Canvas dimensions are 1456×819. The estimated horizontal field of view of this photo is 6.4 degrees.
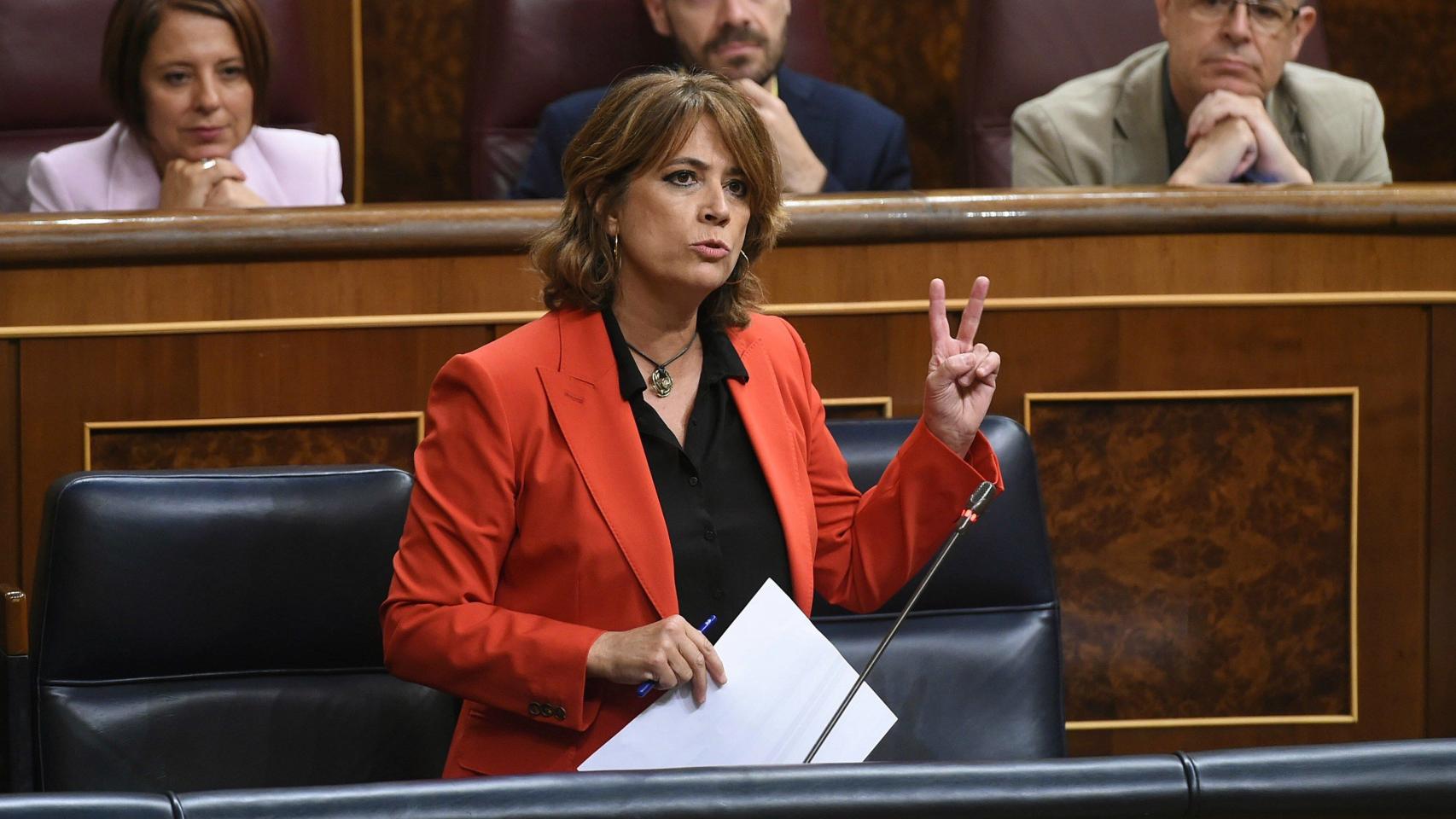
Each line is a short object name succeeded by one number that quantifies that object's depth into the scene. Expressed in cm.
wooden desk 1385
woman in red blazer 1310
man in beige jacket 1438
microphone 1310
